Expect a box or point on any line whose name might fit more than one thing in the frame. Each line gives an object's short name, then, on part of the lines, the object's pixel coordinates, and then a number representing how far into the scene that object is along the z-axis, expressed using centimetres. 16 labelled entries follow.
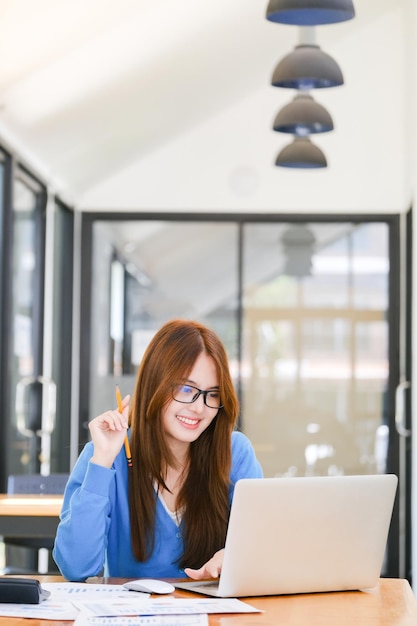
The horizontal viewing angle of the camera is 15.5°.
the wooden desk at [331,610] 293
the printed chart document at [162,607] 298
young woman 365
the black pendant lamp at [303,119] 676
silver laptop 312
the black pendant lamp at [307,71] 574
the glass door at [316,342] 1000
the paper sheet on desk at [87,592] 318
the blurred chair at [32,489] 603
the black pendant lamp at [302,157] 769
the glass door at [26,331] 777
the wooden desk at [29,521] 536
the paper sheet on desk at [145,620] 286
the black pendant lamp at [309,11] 428
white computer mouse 324
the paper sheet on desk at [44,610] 294
